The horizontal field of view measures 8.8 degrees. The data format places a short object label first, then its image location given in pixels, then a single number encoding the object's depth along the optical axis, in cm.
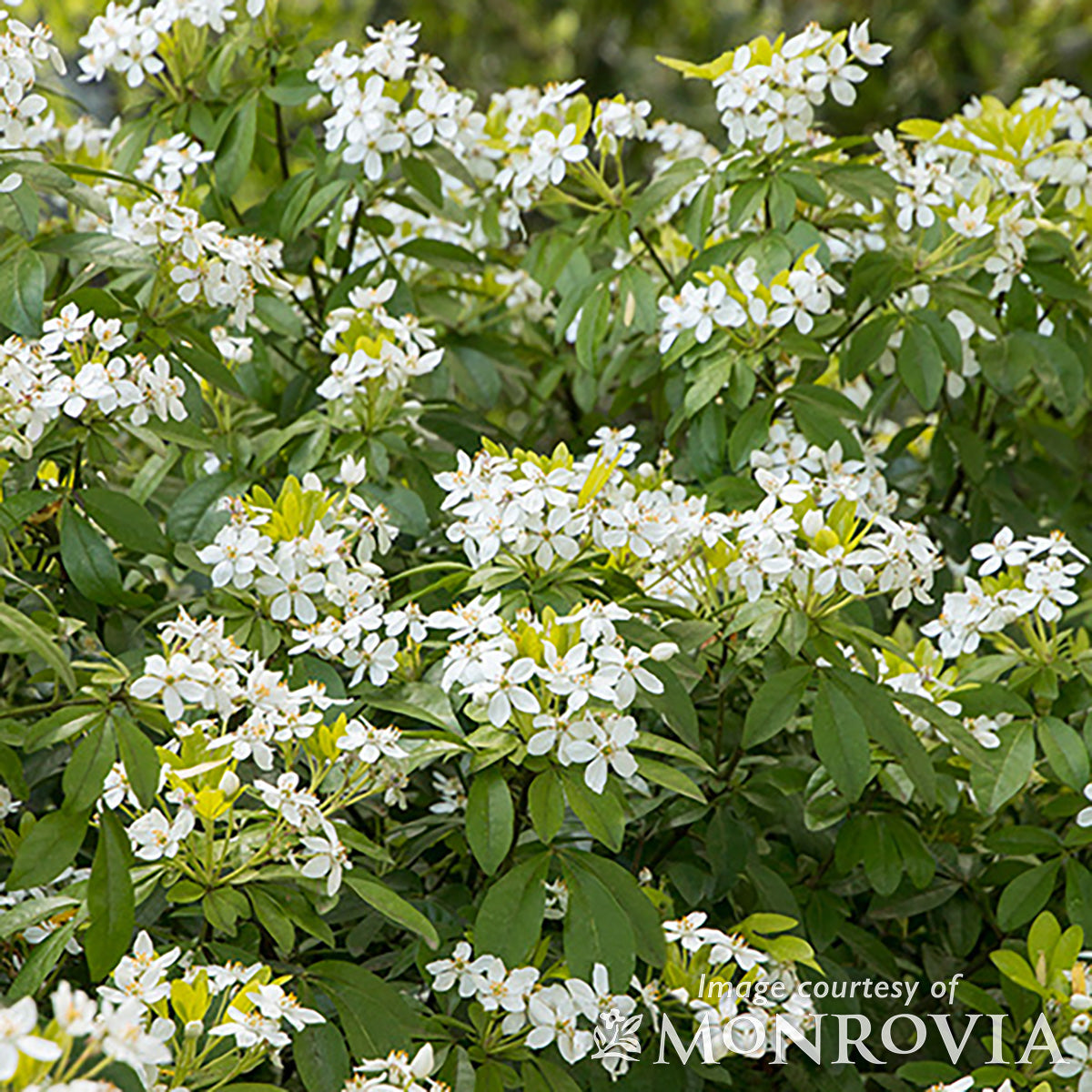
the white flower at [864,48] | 315
